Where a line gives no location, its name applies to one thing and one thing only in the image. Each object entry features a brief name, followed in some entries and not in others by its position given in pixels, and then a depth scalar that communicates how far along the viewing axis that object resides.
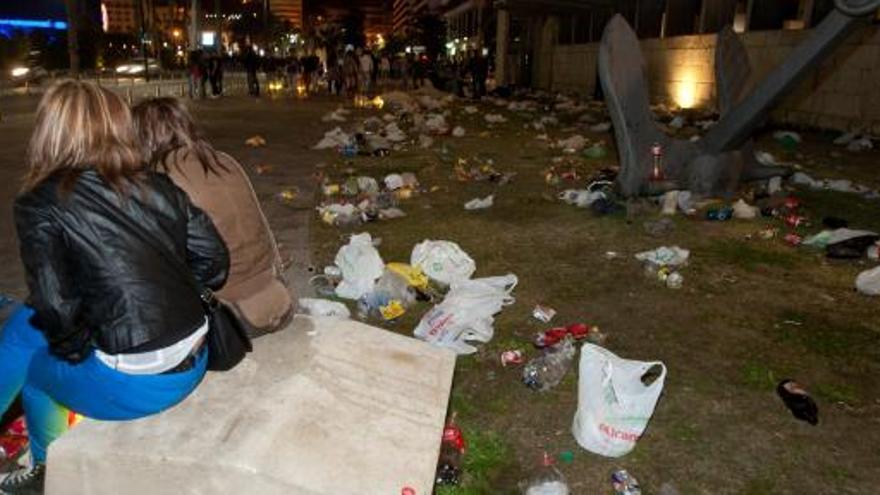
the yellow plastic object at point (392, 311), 4.36
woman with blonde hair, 2.08
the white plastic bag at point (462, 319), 3.91
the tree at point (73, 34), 25.25
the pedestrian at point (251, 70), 24.59
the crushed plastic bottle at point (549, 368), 3.58
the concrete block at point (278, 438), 2.16
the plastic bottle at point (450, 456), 2.81
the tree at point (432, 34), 47.89
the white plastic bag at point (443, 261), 4.90
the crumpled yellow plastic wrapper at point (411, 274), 4.71
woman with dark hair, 2.64
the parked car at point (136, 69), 35.78
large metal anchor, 6.68
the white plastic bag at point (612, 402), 2.83
